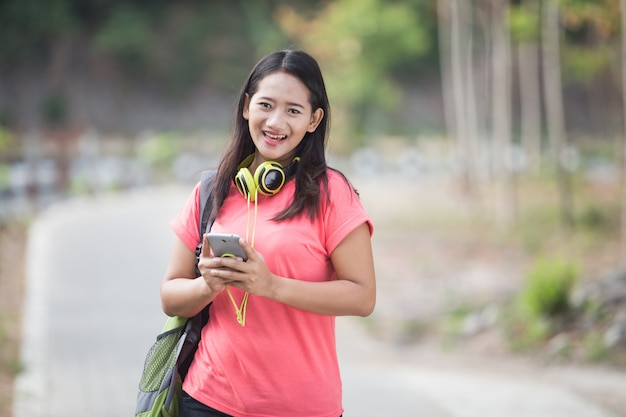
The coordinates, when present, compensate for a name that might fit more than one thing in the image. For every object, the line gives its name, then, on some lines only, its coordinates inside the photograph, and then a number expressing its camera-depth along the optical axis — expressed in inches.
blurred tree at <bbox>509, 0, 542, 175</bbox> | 623.8
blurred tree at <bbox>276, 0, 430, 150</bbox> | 1208.8
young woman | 108.0
